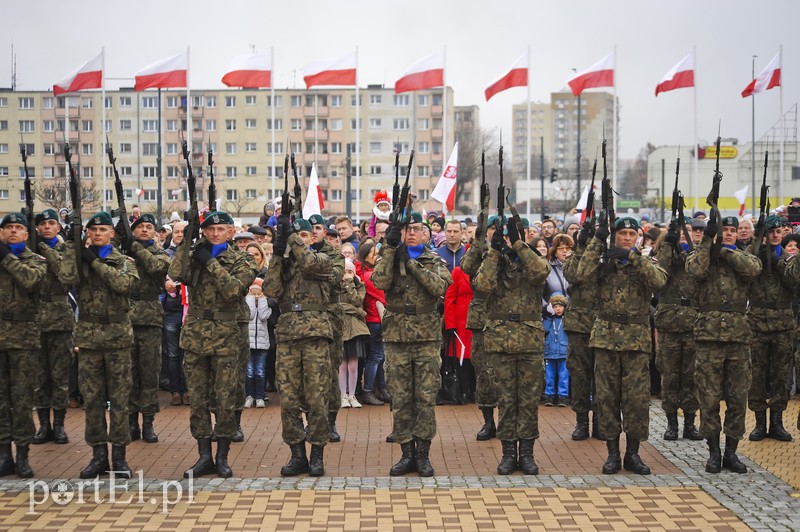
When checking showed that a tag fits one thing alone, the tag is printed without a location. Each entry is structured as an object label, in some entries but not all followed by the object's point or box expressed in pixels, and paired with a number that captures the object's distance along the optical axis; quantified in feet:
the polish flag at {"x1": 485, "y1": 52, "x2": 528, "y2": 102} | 97.19
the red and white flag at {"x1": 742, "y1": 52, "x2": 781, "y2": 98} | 105.70
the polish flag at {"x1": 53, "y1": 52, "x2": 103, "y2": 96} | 94.43
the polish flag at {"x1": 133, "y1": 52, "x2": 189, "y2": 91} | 92.68
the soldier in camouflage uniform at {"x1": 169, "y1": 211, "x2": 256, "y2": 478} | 28.96
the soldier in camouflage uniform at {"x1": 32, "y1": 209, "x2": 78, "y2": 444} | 33.35
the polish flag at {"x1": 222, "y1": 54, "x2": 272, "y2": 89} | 95.14
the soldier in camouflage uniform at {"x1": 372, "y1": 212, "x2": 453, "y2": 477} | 29.50
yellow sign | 238.48
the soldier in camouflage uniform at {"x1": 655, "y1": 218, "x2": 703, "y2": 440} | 33.88
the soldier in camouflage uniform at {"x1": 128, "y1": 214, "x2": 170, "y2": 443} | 34.04
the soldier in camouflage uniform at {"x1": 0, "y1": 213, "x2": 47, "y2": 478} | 29.14
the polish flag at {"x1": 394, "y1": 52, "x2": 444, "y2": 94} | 94.22
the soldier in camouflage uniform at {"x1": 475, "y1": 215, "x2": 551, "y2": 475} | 29.66
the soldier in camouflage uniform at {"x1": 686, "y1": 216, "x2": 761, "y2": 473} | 29.71
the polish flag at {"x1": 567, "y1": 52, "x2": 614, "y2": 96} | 98.22
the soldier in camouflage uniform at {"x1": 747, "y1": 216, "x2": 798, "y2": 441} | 34.32
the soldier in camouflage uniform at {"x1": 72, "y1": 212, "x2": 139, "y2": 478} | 28.78
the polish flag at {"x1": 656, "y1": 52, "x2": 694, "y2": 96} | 99.60
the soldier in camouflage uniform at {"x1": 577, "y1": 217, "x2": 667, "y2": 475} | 29.40
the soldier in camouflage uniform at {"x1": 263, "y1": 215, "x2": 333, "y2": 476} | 29.19
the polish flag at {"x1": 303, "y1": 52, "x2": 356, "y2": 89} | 96.32
